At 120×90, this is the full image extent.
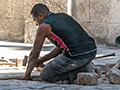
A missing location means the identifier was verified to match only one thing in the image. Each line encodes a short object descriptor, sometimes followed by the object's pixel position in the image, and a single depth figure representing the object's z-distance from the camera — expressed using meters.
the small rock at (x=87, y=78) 7.80
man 8.16
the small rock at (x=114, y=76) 8.24
